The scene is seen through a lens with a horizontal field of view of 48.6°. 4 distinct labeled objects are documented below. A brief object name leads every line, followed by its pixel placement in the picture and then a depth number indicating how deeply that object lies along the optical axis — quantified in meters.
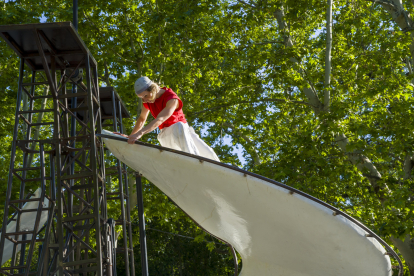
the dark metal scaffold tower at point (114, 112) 7.77
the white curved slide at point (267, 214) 4.96
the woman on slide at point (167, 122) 4.96
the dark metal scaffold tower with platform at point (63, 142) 5.80
